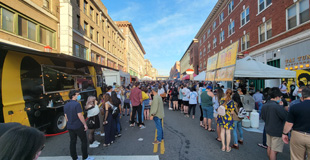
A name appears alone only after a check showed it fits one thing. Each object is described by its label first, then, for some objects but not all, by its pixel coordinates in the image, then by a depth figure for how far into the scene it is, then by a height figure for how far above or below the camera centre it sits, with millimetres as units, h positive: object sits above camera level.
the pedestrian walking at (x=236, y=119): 4328 -1263
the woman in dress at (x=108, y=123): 4648 -1493
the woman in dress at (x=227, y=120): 4130 -1205
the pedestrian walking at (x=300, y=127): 2588 -916
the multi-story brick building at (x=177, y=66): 106044 +11257
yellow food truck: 4105 -203
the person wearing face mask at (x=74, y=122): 3442 -1054
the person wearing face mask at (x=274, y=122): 3228 -1007
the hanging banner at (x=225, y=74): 5496 +276
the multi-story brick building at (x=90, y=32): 13305 +6808
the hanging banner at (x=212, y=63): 7902 +1055
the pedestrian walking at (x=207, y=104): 5652 -1011
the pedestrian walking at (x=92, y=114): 4301 -1062
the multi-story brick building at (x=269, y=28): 11141 +5531
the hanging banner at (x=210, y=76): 7861 +252
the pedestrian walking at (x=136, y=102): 6371 -1035
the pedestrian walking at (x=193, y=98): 7555 -982
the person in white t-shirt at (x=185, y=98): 8445 -1101
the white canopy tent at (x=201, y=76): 13833 +370
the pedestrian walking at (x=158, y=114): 4727 -1189
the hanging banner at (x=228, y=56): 5566 +1075
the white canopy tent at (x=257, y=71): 6737 +466
